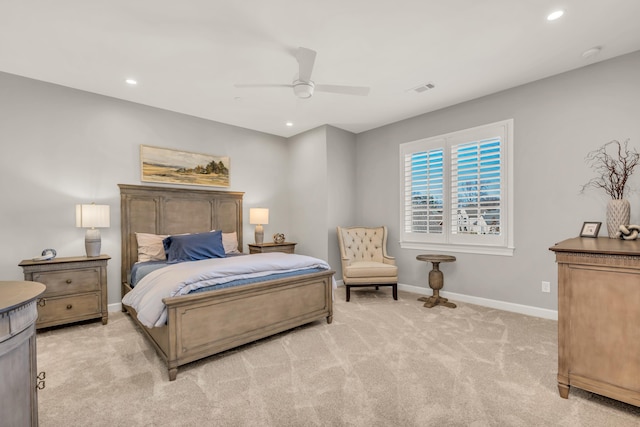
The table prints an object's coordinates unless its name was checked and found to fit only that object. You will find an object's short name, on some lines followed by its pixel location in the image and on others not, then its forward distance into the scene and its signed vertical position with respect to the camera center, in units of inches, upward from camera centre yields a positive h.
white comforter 92.6 -22.3
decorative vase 100.4 -2.1
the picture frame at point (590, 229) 106.3 -7.3
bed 93.6 -31.9
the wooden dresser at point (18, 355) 43.2 -22.1
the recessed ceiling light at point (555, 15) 93.7 +62.3
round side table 160.1 -38.3
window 152.2 +11.2
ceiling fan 97.5 +49.9
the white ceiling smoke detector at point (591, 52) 114.8 +61.7
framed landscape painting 168.7 +28.5
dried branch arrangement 117.7 +18.0
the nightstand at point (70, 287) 123.8 -32.1
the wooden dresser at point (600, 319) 70.7 -27.6
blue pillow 147.6 -17.1
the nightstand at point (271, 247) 195.3 -23.3
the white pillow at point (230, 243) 184.9 -18.6
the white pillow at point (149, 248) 157.2 -18.3
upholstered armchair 170.9 -30.2
